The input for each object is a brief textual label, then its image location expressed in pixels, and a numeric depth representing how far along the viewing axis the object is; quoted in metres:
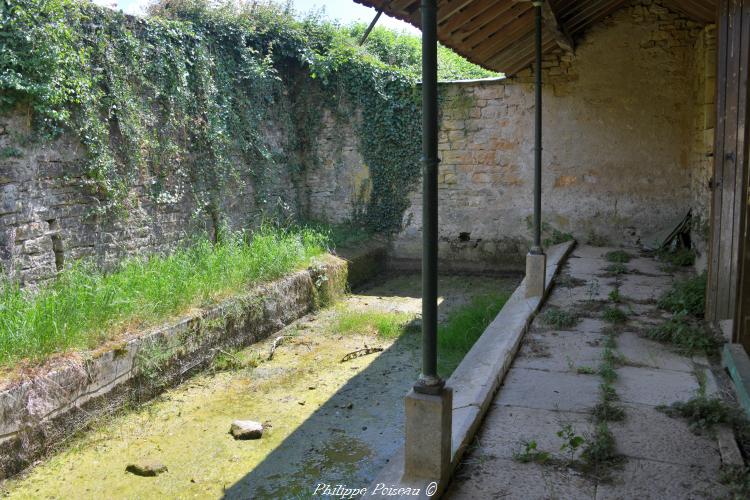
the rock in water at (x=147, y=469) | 3.92
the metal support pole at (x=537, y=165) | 5.42
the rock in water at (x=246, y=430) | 4.41
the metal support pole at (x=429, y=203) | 2.36
